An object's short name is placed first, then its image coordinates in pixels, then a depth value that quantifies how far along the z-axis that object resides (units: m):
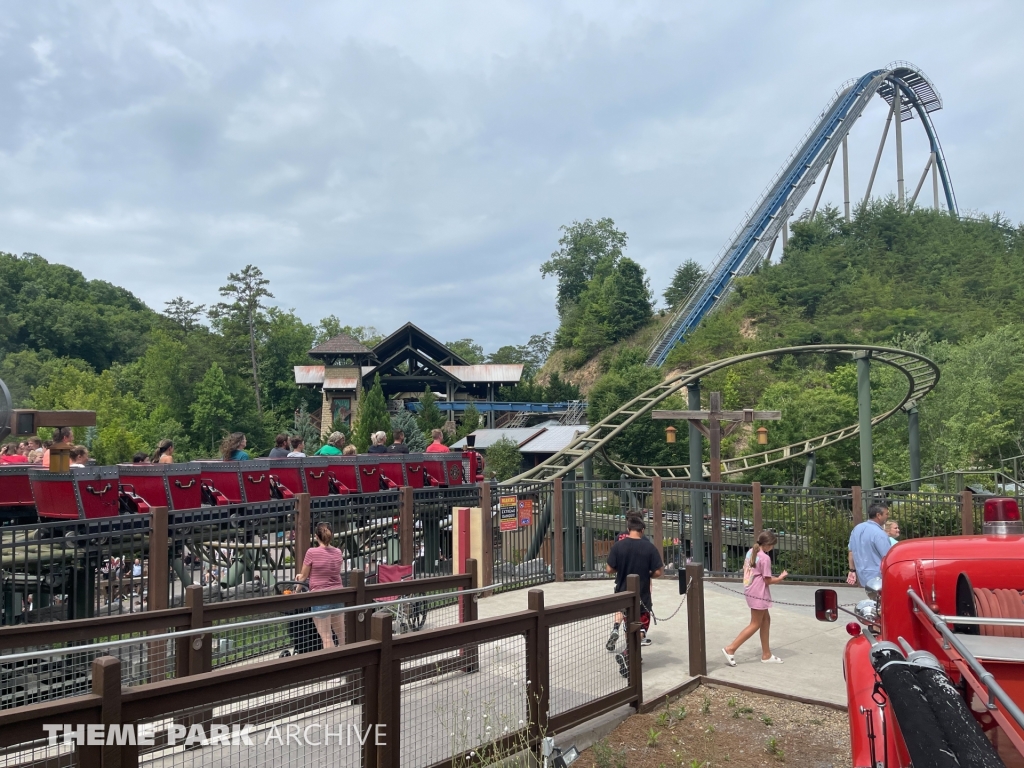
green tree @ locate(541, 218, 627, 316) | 100.75
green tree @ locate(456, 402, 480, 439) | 56.00
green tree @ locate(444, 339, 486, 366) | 131.82
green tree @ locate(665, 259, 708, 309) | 84.19
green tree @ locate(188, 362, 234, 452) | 64.38
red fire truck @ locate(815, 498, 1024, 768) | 2.60
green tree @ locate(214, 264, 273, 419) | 85.81
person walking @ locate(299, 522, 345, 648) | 7.46
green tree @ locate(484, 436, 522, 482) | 47.66
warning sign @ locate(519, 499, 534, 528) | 12.85
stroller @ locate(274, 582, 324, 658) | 6.50
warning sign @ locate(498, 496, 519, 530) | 12.41
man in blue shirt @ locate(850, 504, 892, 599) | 8.05
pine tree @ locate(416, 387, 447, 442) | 53.28
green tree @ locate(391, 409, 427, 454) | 47.41
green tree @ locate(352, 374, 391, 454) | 49.03
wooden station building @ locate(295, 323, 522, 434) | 58.72
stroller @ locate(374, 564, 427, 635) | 6.95
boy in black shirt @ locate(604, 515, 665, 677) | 7.96
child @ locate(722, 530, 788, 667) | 8.00
